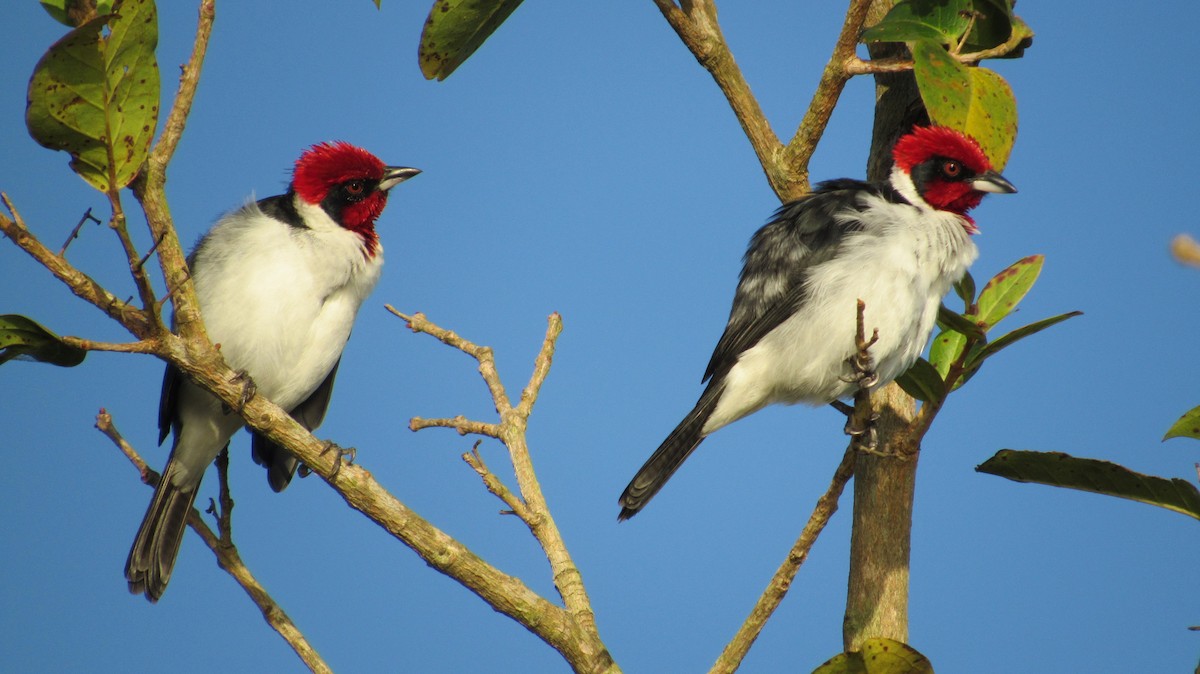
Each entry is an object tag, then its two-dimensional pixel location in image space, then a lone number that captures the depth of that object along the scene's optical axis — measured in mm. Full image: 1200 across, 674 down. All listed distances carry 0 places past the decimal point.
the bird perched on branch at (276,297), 8461
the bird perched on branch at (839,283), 7734
